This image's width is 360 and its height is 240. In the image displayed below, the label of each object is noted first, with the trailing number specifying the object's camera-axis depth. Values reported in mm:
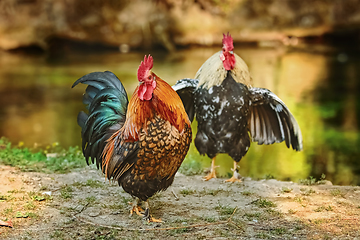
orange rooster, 7605
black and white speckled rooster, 10687
